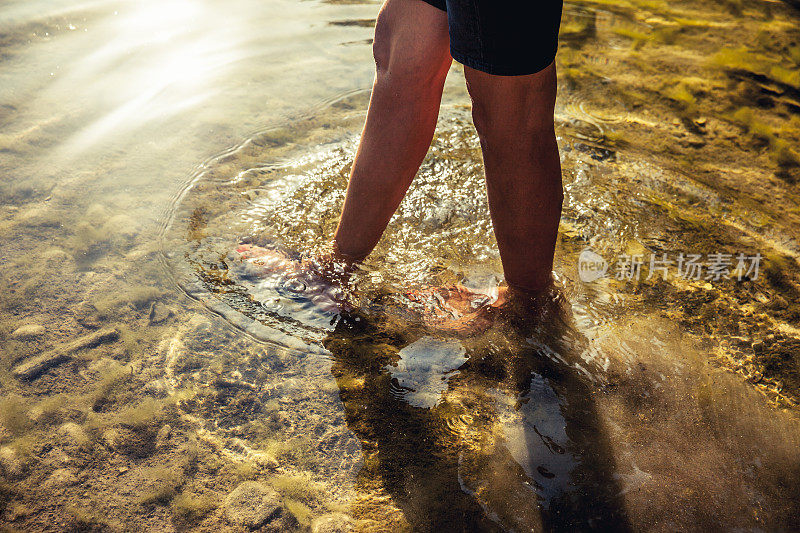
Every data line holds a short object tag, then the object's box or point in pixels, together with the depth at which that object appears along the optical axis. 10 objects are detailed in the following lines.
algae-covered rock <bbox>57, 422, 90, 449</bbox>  1.35
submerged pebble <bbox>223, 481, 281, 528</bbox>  1.22
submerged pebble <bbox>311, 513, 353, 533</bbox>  1.21
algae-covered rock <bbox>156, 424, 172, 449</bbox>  1.36
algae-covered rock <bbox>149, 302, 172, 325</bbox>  1.68
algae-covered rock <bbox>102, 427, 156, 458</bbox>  1.34
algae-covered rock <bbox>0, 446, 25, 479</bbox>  1.29
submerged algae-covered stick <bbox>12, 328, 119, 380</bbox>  1.51
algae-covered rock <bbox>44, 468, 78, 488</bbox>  1.27
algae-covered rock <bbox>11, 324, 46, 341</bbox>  1.60
